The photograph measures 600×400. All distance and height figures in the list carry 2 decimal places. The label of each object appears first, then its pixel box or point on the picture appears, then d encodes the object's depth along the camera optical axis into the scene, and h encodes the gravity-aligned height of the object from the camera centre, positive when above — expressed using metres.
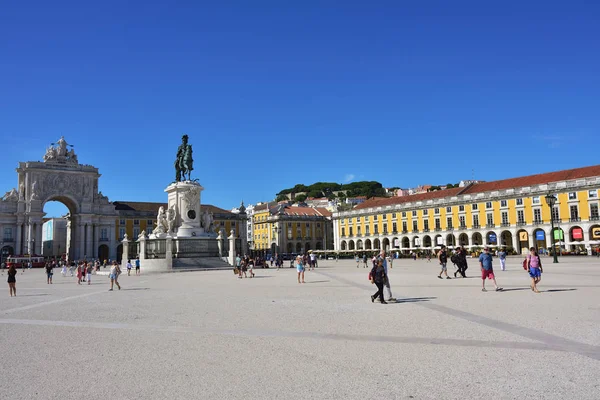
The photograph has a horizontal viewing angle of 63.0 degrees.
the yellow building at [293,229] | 96.44 +4.72
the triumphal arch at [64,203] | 72.94 +8.26
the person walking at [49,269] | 24.34 -0.48
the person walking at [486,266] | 14.79 -0.61
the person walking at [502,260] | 26.71 -0.81
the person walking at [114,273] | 18.92 -0.61
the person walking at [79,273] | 23.50 -0.70
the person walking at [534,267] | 13.70 -0.63
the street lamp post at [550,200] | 33.07 +2.99
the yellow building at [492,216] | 58.72 +4.23
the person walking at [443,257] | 20.59 -0.42
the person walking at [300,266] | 20.66 -0.61
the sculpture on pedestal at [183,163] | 38.91 +7.35
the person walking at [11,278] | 16.71 -0.60
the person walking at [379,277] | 12.30 -0.71
